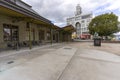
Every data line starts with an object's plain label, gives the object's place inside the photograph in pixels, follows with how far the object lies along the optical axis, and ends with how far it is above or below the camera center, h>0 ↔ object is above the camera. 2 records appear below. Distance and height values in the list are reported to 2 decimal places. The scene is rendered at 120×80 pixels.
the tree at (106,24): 13.84 +3.67
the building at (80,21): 34.45 +12.12
